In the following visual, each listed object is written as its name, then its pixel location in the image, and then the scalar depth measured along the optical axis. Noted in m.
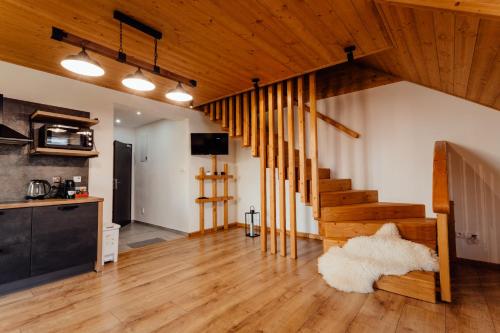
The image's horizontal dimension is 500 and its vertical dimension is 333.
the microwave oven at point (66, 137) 2.94
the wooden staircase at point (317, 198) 2.40
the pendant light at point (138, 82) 2.41
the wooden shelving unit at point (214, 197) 4.98
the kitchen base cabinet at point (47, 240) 2.45
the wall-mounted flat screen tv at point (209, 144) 4.93
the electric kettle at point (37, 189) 3.00
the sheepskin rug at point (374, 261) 2.40
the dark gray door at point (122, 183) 5.75
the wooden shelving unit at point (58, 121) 2.93
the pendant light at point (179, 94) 2.87
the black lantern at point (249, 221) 5.34
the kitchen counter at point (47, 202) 2.46
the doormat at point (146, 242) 4.23
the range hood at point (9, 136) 2.61
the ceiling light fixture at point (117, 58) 2.08
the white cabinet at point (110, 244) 3.31
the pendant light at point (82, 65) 2.05
